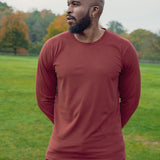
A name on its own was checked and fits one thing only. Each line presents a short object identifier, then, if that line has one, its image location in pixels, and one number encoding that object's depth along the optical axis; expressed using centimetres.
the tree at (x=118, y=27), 12436
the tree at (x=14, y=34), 7524
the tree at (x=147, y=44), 6831
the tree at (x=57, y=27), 7500
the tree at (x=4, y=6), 11122
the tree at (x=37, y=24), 9131
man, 209
